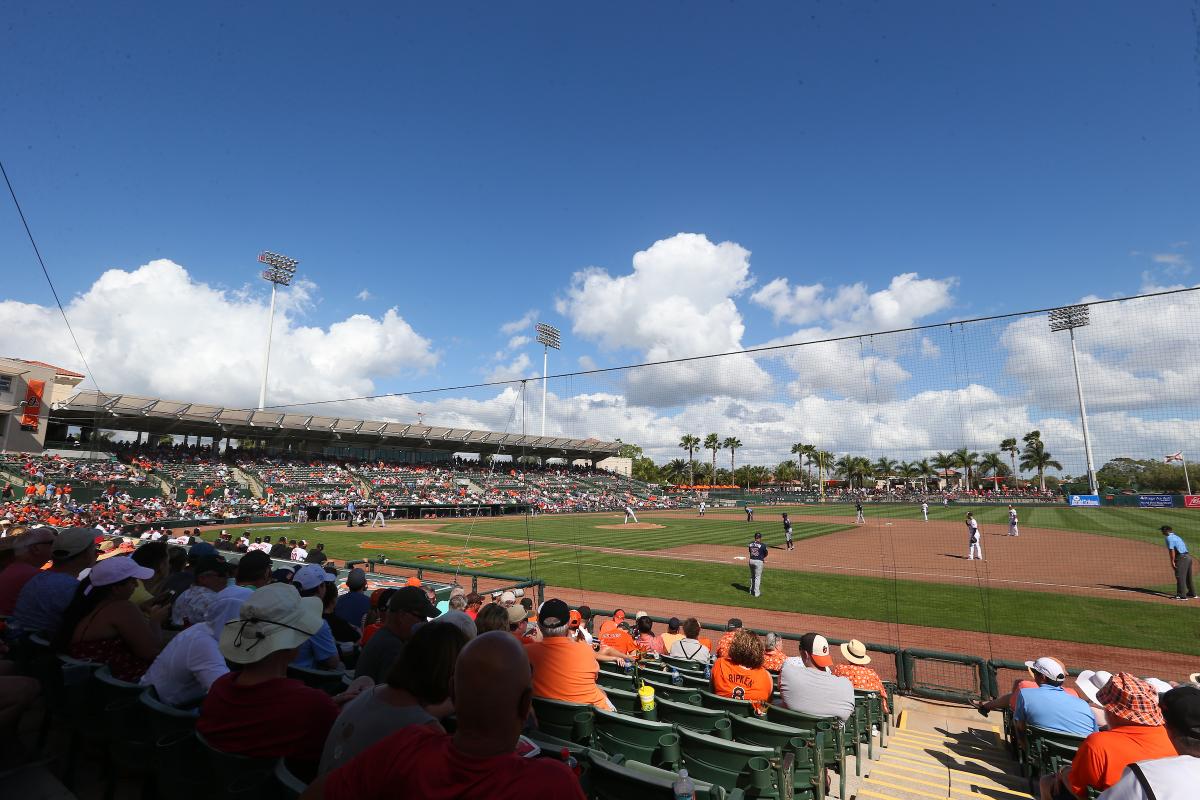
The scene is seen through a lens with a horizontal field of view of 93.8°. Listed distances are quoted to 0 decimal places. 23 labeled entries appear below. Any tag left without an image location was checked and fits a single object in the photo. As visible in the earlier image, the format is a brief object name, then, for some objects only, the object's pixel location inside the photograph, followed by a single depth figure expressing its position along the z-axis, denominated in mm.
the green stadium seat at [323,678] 4223
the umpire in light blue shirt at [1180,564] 14188
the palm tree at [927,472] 86969
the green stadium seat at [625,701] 4695
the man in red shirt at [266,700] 2506
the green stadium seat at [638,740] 3438
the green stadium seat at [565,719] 3951
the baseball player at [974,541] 20047
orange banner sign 40625
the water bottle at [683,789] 2345
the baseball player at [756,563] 15656
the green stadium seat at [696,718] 4145
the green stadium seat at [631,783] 2465
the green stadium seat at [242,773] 2439
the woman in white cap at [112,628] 3883
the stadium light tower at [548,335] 48500
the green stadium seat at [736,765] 3375
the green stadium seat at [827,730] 4527
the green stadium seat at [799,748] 4078
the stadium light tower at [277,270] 56406
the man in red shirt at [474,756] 1532
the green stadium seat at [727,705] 4797
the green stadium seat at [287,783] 2176
